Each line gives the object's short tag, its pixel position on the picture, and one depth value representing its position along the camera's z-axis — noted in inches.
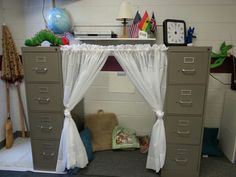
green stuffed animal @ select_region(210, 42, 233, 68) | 91.7
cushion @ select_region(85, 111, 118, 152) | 101.5
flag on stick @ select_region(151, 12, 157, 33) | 91.6
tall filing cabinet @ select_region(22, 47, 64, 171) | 75.4
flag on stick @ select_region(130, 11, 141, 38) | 90.8
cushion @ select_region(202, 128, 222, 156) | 96.2
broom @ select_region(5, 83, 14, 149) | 103.2
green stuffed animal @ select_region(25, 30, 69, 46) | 75.8
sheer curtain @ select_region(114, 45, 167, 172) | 72.6
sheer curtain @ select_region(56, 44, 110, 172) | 74.8
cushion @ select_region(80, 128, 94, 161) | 90.7
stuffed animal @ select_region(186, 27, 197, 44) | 92.8
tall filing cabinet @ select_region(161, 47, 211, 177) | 70.4
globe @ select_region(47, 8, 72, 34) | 92.7
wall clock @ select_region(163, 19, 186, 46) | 88.6
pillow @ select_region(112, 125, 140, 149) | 99.8
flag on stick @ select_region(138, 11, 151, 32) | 90.0
